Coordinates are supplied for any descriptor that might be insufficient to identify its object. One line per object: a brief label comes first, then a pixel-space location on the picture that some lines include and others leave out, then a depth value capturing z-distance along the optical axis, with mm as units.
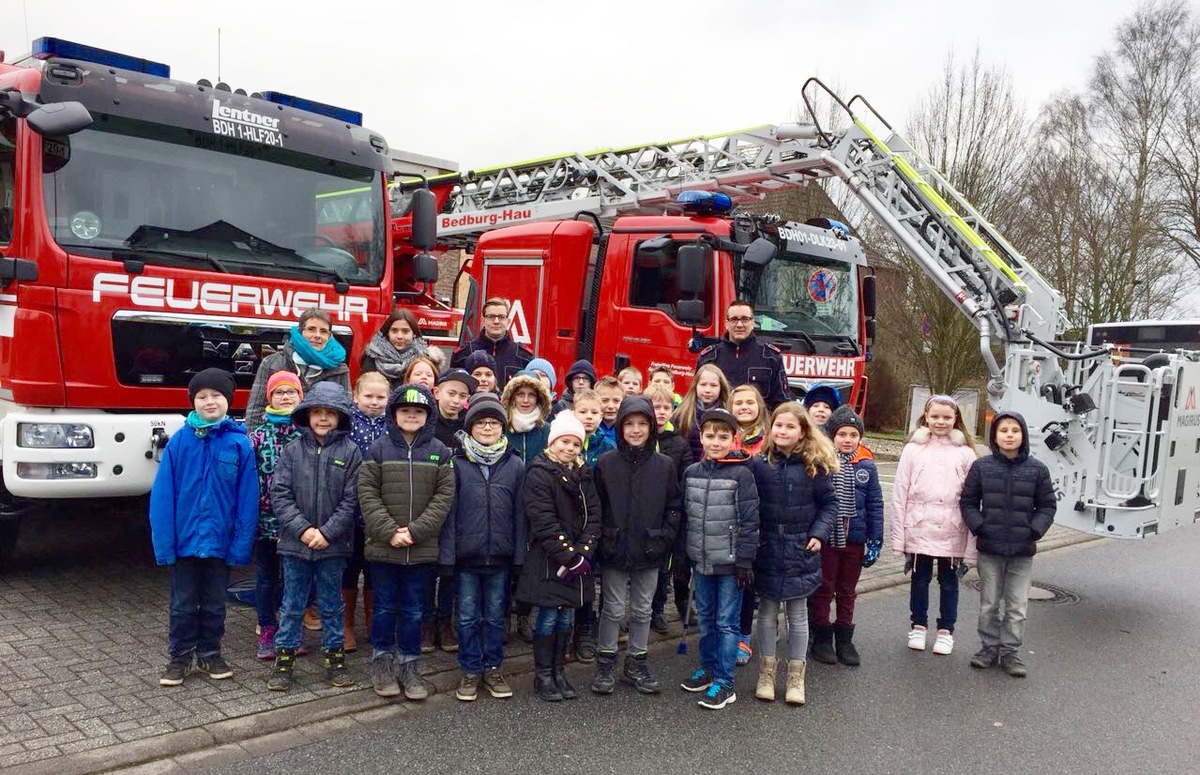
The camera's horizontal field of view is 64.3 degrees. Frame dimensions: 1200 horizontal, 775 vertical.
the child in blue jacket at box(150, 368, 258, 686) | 4484
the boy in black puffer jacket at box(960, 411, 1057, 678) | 5574
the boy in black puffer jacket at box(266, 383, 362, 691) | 4523
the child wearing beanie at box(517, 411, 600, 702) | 4586
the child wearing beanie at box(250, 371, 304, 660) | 4809
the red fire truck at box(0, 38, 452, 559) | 5332
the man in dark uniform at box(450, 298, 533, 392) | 6699
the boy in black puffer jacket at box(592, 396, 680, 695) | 4797
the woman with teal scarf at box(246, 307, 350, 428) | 5492
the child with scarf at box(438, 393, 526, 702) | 4613
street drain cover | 7375
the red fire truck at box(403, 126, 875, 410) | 7887
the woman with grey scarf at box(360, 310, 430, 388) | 5969
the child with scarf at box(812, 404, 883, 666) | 5512
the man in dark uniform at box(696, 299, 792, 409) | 6688
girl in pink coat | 5797
